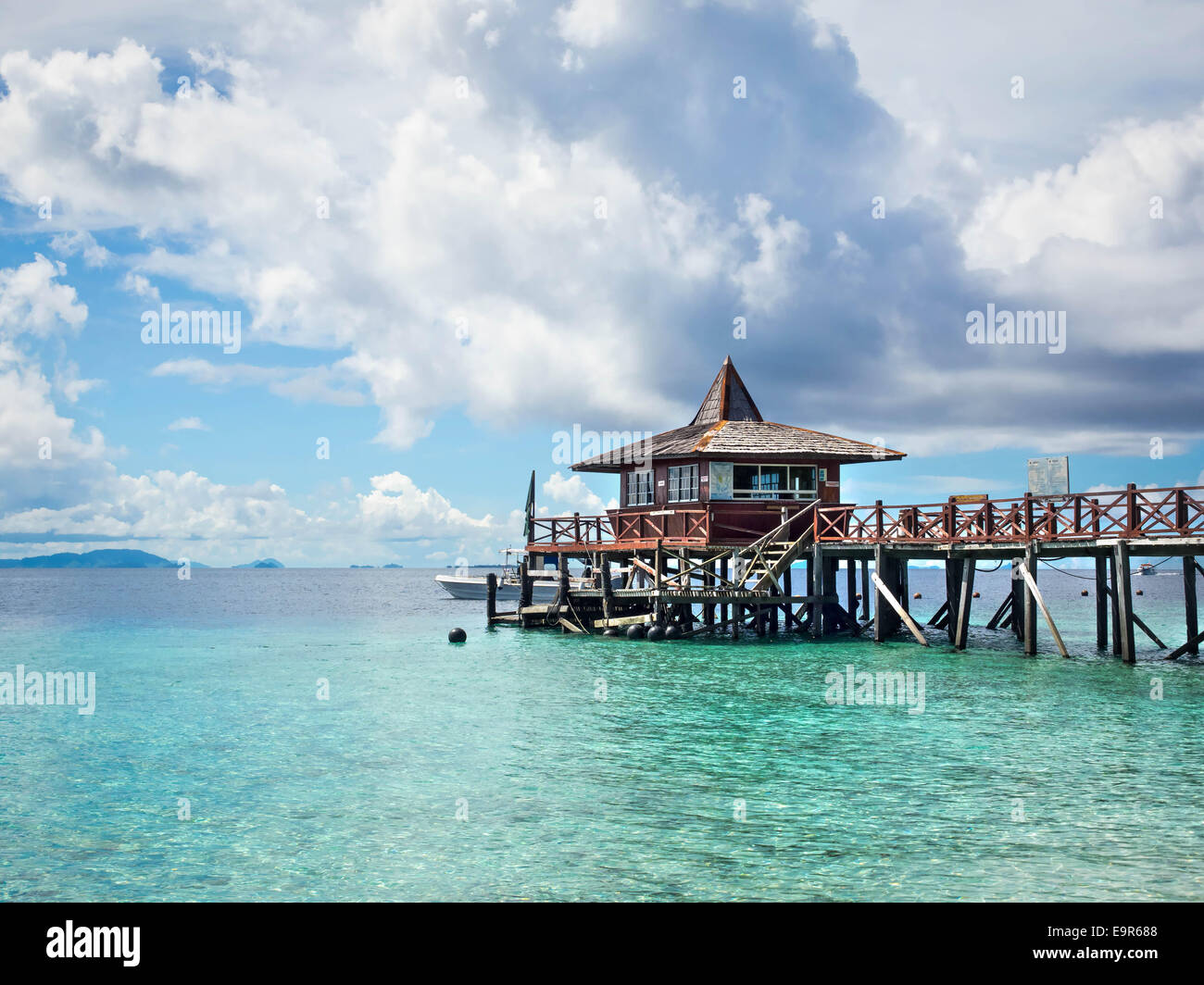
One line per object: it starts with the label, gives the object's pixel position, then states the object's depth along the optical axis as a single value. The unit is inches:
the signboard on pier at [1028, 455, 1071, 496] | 1111.7
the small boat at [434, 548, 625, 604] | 2689.5
